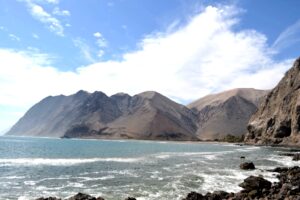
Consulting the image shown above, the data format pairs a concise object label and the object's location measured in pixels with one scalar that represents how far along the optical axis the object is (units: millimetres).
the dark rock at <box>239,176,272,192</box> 36844
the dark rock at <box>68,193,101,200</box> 31416
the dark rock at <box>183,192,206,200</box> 32688
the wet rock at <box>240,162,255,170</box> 55344
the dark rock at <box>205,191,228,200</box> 32844
